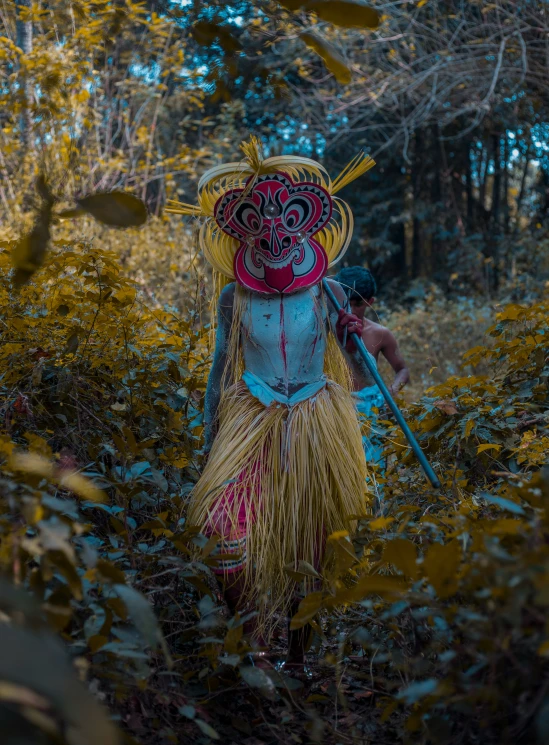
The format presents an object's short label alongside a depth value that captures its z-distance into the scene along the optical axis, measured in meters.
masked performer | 2.59
